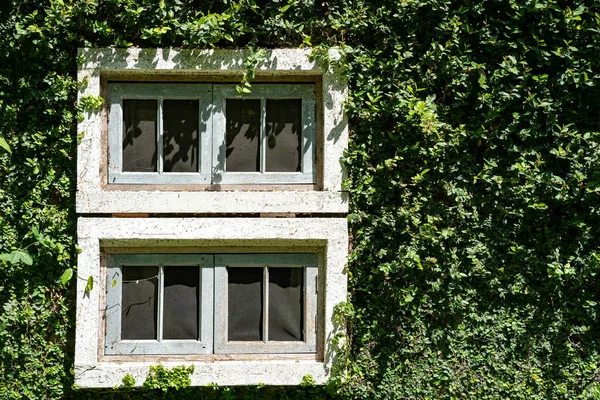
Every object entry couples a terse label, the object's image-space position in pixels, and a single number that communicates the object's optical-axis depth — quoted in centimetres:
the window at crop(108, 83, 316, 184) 387
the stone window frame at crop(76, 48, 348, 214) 373
